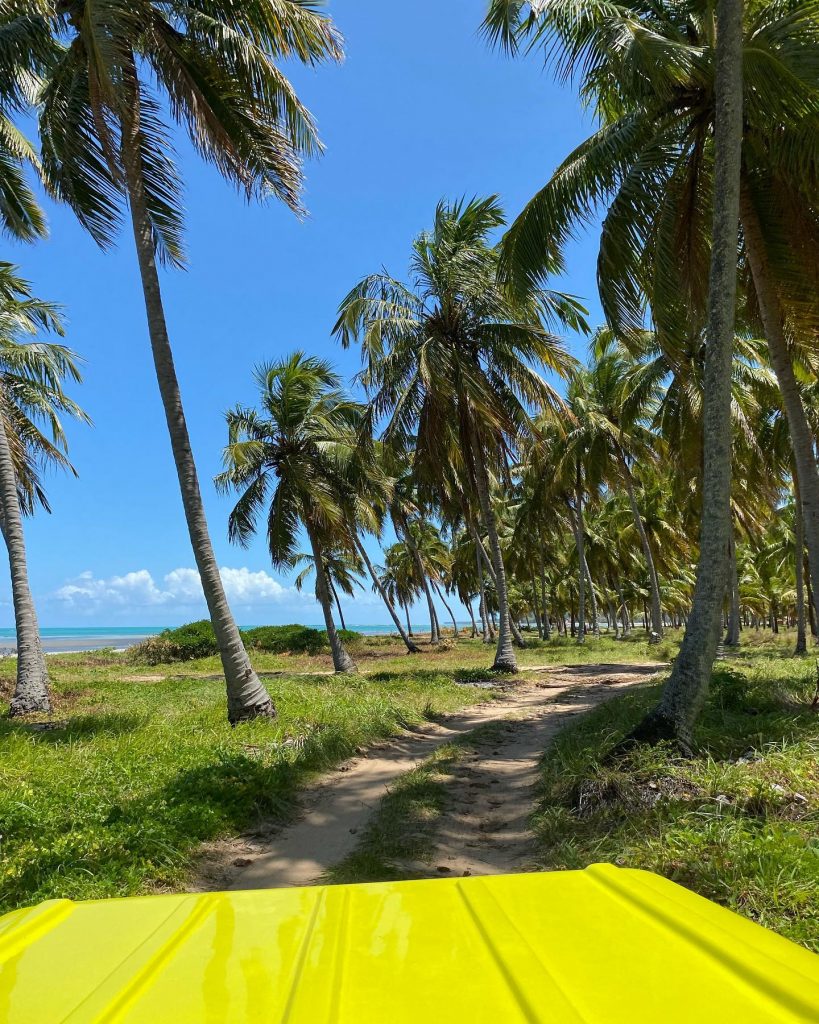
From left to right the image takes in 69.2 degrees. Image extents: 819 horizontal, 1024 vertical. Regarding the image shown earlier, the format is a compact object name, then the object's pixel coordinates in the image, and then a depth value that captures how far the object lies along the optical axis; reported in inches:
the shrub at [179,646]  1142.3
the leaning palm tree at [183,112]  333.1
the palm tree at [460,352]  600.7
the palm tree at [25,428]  418.0
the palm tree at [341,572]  1391.1
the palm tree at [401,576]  1950.1
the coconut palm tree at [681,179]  292.2
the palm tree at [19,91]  330.6
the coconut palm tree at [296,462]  726.5
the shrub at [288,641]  1254.9
